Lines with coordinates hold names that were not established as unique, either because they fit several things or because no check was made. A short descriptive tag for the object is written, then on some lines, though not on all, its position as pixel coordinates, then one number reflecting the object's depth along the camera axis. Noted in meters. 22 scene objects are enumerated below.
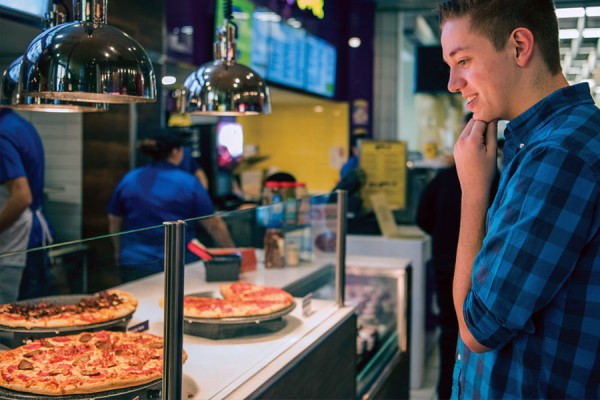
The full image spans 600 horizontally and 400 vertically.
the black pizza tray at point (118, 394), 1.62
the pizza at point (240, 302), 2.35
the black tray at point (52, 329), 1.78
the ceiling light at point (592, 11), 6.48
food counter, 2.00
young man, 1.29
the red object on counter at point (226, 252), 2.40
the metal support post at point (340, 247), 2.98
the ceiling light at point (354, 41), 9.98
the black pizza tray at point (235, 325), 2.23
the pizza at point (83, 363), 1.66
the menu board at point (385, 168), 5.96
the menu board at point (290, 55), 6.80
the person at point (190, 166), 5.87
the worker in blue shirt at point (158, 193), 4.15
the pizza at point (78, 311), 1.95
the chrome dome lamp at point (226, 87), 2.71
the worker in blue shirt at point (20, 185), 3.34
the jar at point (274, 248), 3.19
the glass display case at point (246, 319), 1.72
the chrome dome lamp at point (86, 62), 1.63
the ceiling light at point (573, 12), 6.72
